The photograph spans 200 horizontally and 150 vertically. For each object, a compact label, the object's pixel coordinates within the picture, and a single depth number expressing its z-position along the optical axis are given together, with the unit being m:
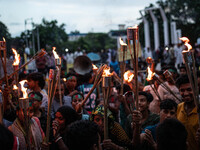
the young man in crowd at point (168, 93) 5.68
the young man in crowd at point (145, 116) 4.27
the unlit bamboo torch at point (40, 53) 4.67
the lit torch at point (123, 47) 3.73
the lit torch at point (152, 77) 4.28
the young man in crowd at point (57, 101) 5.46
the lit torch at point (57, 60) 4.10
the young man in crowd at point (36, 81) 5.68
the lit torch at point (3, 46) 4.12
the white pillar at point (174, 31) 31.11
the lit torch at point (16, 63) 4.44
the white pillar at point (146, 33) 33.00
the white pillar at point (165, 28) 31.38
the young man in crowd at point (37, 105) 4.55
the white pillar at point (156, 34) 32.62
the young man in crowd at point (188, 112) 3.60
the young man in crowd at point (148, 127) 3.21
